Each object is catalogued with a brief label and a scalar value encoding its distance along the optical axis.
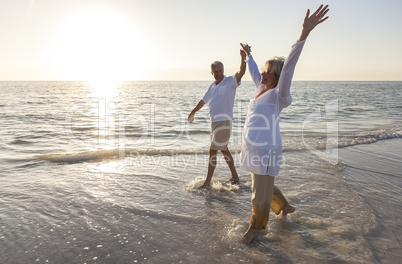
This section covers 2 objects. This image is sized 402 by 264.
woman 2.87
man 5.03
